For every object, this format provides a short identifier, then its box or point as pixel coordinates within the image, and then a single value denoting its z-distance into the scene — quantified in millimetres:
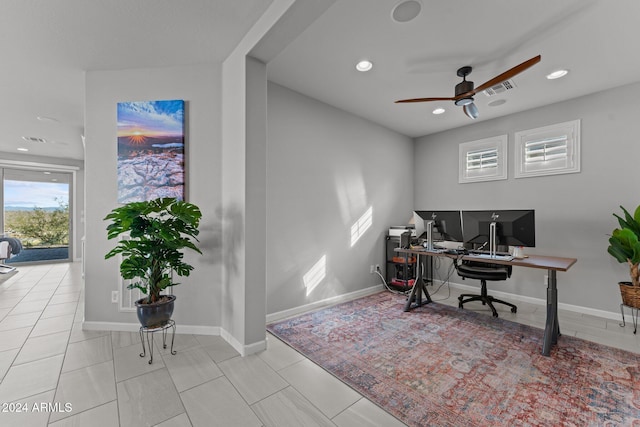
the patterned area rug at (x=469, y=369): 1672
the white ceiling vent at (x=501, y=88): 2930
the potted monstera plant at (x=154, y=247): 2150
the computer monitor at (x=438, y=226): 3225
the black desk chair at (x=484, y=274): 3271
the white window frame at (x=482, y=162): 4121
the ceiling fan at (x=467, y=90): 2317
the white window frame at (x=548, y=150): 3506
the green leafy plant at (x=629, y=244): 2721
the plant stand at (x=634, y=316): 2885
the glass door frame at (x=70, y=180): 5887
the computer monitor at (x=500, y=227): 2793
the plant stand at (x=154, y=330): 2178
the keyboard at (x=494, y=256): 2793
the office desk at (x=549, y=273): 2393
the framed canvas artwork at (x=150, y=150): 2701
